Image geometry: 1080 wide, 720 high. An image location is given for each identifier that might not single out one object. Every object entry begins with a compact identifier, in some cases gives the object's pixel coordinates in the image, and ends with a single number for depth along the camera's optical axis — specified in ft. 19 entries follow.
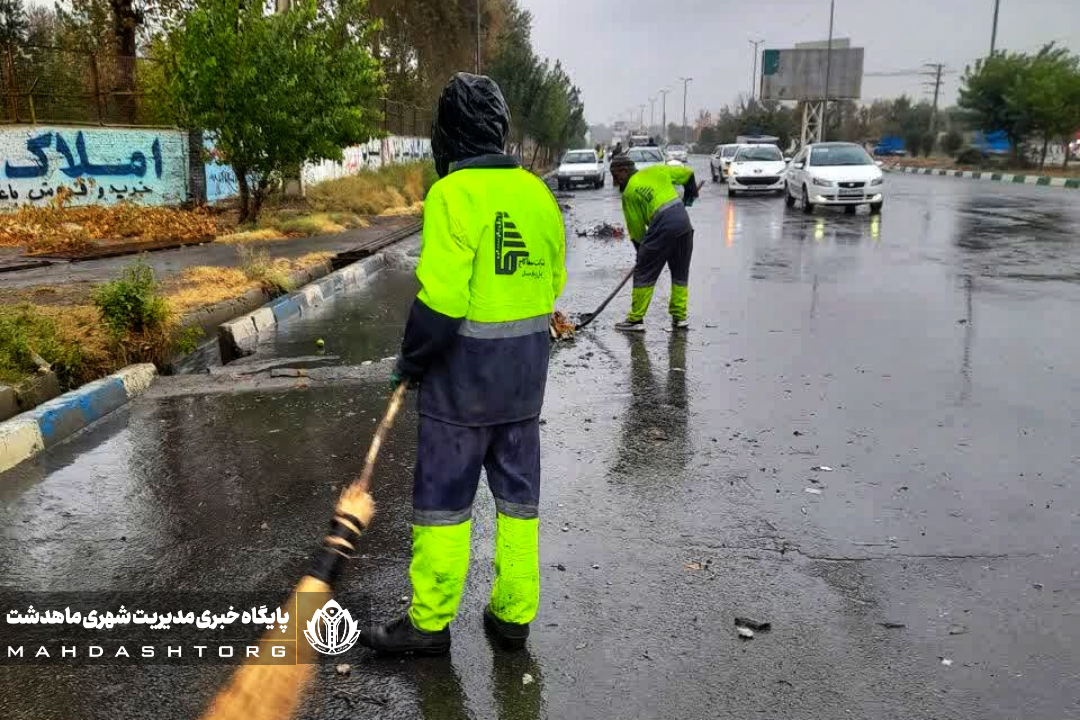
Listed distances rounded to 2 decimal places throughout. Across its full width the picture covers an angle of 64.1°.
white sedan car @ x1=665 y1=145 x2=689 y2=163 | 139.46
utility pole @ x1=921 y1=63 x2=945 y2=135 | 229.45
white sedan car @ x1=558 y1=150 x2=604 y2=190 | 105.40
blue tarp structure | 152.07
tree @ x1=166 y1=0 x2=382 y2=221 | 47.42
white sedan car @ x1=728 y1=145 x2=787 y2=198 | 83.92
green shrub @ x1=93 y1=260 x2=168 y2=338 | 21.29
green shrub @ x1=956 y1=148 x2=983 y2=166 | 146.82
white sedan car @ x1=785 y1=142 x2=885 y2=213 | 61.72
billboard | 217.56
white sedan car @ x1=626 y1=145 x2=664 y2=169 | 97.14
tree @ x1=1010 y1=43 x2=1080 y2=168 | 117.50
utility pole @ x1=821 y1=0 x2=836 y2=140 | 184.89
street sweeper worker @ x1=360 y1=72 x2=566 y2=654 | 8.82
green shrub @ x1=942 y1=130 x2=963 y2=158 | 174.81
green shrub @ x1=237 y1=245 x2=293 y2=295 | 31.83
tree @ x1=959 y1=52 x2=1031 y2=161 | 125.59
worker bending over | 26.23
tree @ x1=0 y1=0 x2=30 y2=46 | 100.78
